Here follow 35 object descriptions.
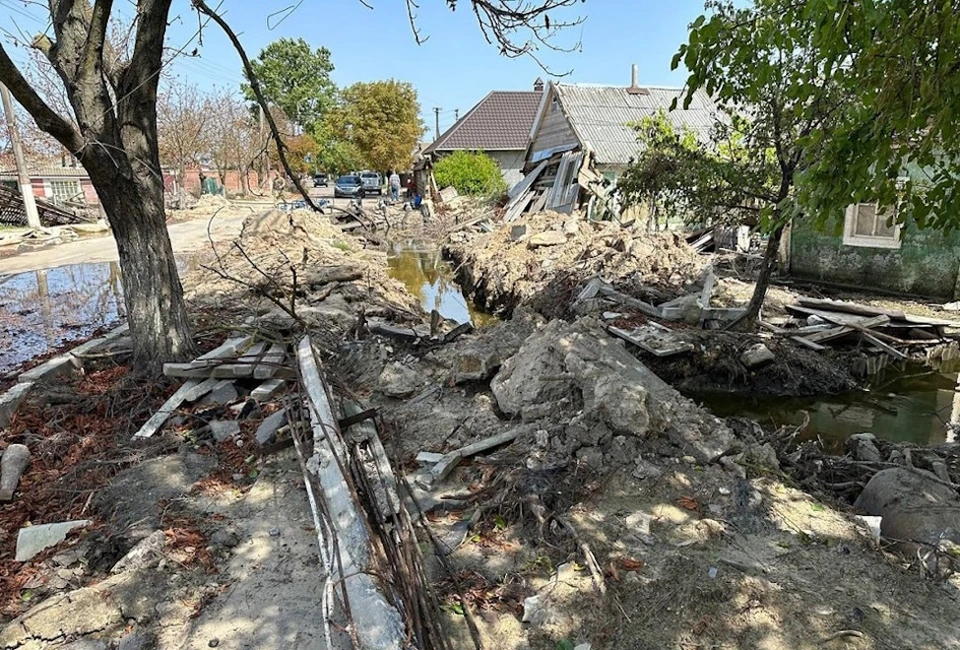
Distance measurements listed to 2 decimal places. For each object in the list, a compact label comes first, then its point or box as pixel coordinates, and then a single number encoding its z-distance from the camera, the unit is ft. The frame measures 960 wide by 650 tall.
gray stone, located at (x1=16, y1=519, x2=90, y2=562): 11.45
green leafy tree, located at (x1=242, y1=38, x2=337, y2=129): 174.60
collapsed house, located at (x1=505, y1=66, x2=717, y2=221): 63.72
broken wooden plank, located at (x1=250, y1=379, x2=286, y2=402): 18.06
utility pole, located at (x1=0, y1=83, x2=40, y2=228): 66.95
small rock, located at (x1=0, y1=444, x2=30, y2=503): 13.48
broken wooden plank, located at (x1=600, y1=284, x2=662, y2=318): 30.07
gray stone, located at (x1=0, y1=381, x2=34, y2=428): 17.02
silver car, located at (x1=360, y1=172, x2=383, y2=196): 130.52
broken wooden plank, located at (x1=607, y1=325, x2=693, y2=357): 25.89
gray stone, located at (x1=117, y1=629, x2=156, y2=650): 9.21
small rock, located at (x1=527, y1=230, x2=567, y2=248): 46.42
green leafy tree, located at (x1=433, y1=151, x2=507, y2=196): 93.45
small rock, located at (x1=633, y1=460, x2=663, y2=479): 13.66
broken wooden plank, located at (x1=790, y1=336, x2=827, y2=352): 27.58
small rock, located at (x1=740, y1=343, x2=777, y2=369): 26.37
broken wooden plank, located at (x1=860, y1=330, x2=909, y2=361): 27.37
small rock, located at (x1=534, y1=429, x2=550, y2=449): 14.60
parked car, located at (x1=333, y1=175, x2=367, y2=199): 124.57
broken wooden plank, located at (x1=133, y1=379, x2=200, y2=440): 16.35
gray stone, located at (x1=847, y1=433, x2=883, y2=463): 16.88
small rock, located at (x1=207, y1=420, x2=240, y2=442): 16.47
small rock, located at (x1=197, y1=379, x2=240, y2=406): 18.24
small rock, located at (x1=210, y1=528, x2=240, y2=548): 11.78
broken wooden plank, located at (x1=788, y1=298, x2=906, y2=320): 29.55
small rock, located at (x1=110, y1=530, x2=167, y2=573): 10.85
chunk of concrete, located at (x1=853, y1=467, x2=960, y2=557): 11.63
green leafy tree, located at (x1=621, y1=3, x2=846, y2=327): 24.23
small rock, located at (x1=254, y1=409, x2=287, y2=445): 15.74
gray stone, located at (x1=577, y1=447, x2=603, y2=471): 13.80
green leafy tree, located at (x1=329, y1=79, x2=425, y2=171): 126.31
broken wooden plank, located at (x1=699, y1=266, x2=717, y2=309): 30.21
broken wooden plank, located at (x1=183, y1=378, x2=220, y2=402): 18.10
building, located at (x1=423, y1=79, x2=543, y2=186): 106.52
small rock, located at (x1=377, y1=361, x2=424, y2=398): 19.60
